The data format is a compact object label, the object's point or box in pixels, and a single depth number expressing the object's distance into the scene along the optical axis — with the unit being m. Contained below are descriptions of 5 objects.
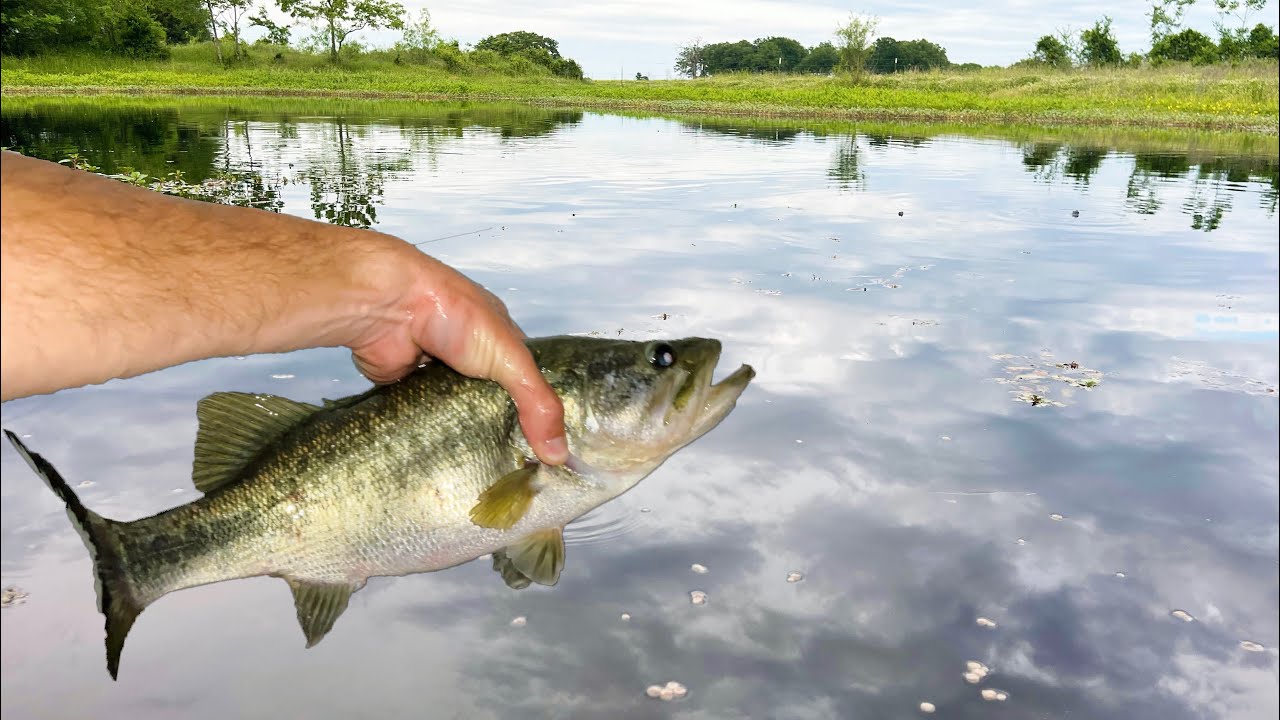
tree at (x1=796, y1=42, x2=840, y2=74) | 174.62
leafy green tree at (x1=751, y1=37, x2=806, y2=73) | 179.50
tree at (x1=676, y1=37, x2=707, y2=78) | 188.88
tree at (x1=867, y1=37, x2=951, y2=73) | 170.62
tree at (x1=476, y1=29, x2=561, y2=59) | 122.88
